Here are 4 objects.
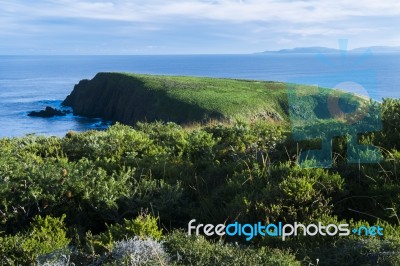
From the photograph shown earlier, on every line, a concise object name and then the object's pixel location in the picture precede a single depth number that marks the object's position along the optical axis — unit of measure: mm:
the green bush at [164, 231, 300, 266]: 4824
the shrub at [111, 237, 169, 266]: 4758
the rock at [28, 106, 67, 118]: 92938
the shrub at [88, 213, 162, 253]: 5441
